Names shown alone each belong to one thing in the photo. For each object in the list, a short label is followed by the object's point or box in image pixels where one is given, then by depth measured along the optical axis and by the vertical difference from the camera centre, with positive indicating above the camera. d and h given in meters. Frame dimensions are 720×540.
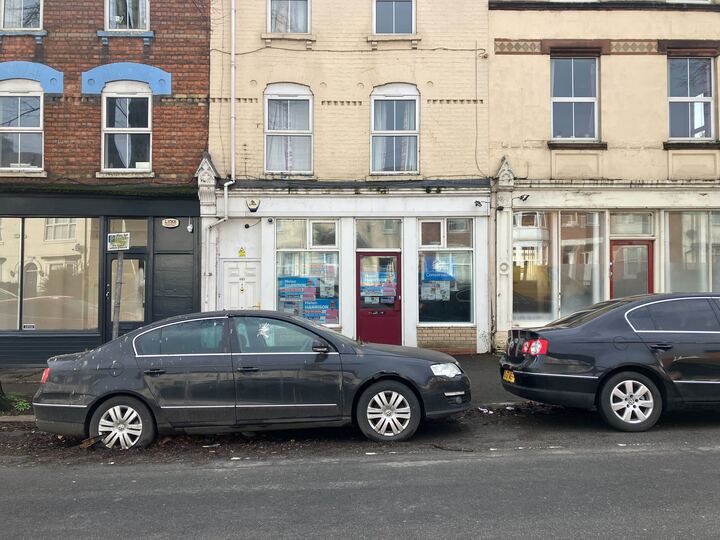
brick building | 12.30 +2.61
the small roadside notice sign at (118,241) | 8.51 +0.61
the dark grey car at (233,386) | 6.42 -1.08
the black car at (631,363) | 6.80 -0.88
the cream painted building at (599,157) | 12.51 +2.66
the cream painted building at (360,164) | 12.54 +2.50
